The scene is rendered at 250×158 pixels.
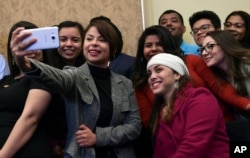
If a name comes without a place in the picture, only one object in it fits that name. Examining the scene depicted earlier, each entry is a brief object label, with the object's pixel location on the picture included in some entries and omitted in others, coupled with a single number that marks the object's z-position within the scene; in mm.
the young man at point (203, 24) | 2715
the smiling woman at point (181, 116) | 1610
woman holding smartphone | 1649
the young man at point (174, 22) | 3057
